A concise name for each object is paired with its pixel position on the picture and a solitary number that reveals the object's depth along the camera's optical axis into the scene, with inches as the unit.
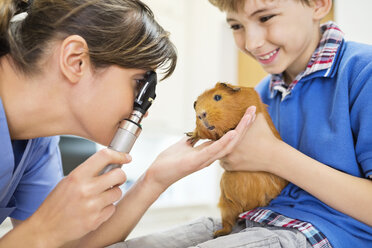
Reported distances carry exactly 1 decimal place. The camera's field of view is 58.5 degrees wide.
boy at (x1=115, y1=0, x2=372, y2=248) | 27.3
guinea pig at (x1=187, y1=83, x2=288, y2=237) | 27.2
